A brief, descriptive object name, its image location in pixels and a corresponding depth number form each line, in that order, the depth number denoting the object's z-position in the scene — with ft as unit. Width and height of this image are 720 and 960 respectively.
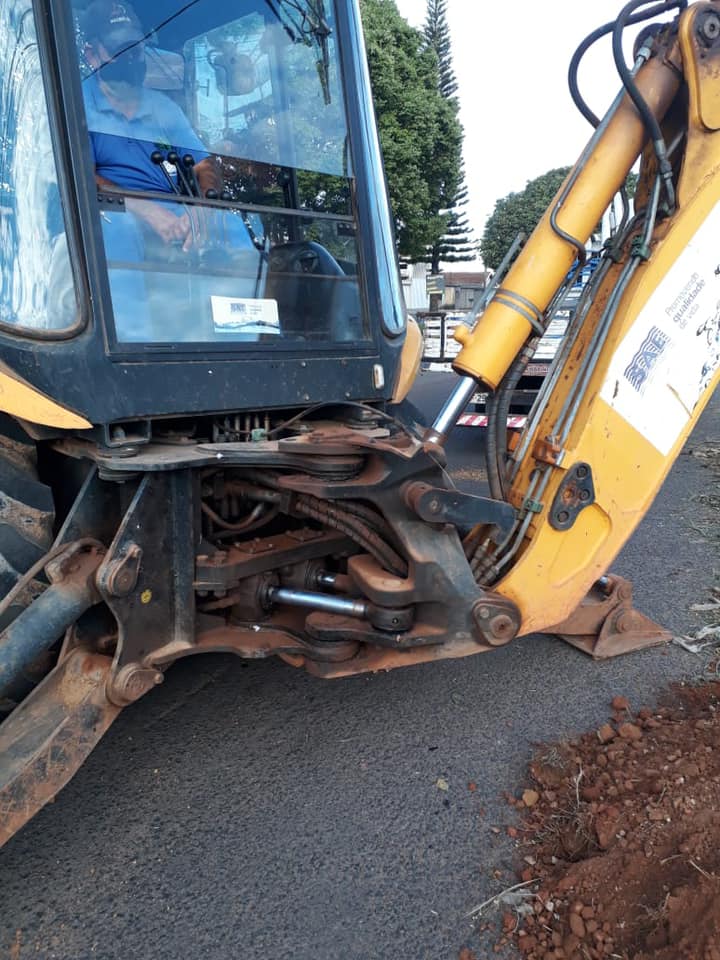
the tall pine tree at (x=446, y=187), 76.38
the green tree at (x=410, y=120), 55.21
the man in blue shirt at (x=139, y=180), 6.54
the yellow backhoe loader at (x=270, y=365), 6.31
